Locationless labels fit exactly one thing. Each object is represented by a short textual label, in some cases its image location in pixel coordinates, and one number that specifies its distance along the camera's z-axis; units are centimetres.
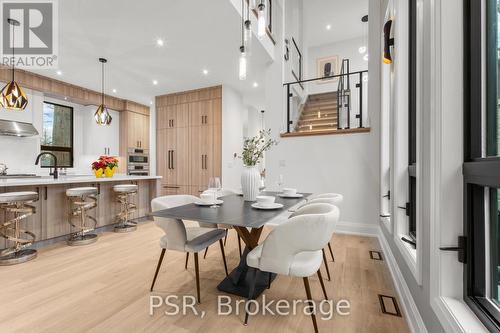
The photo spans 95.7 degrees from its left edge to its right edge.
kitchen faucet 351
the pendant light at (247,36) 256
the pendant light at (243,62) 247
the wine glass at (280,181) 294
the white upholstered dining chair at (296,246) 143
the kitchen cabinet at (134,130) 727
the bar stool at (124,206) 402
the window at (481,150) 102
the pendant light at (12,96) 329
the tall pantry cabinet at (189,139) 589
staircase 597
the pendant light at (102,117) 475
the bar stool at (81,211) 332
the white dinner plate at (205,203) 202
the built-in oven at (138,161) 727
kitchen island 305
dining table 152
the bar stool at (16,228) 266
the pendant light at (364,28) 603
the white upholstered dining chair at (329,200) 225
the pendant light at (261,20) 243
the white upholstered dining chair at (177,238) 187
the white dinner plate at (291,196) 269
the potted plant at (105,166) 401
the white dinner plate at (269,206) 188
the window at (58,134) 603
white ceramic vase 228
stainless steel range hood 466
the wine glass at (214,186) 215
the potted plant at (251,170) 222
